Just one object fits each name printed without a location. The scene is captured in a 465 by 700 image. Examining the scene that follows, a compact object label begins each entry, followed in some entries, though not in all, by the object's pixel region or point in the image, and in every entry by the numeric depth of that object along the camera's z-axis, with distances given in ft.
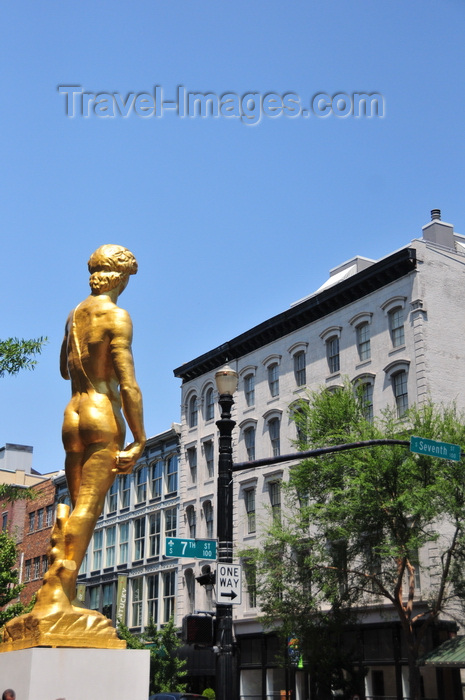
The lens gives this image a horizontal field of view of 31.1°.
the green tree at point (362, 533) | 86.28
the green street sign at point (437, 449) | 45.21
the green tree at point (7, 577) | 94.02
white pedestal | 23.86
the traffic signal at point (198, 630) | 34.24
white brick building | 109.50
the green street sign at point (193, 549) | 39.27
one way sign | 35.47
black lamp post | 34.22
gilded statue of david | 26.35
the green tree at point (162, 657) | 106.38
